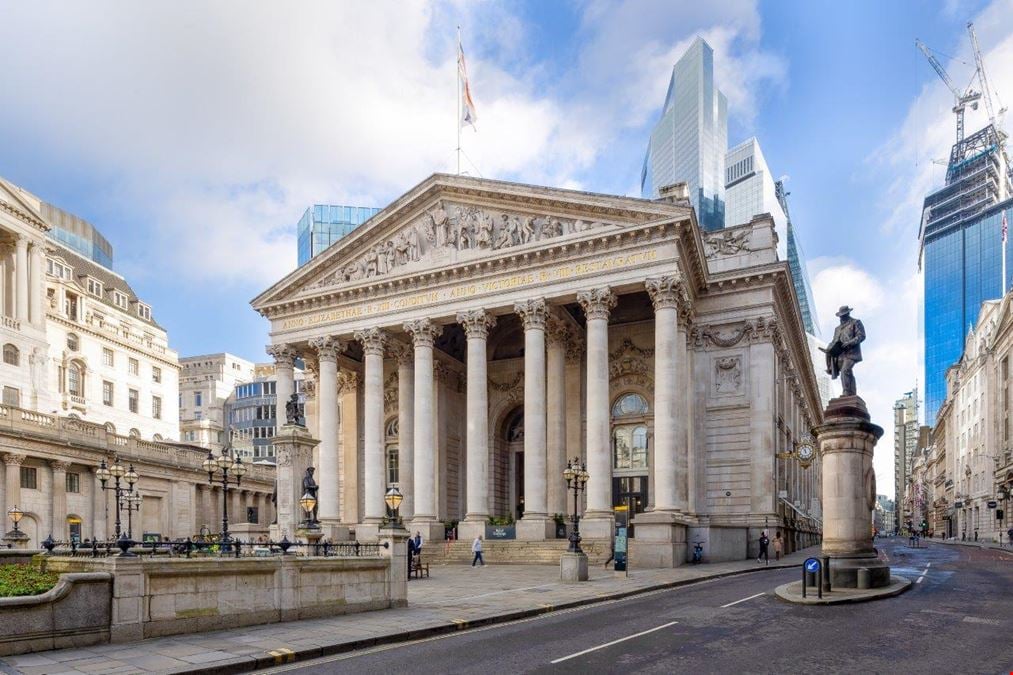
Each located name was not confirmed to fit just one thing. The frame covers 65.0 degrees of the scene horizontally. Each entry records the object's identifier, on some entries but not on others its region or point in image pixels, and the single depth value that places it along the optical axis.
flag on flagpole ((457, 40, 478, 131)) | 48.50
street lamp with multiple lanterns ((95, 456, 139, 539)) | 30.40
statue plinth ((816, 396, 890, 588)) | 21.06
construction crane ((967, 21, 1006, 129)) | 199.12
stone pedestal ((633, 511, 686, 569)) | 34.84
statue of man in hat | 22.33
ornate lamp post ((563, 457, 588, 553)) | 27.19
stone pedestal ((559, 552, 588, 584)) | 26.58
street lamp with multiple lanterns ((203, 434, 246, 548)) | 24.33
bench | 30.33
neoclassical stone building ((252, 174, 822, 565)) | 38.03
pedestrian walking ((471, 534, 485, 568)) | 35.31
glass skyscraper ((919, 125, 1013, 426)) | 167.00
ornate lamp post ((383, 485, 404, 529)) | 24.77
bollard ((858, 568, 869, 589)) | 20.50
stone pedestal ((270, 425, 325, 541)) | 27.34
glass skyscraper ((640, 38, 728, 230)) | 145.38
